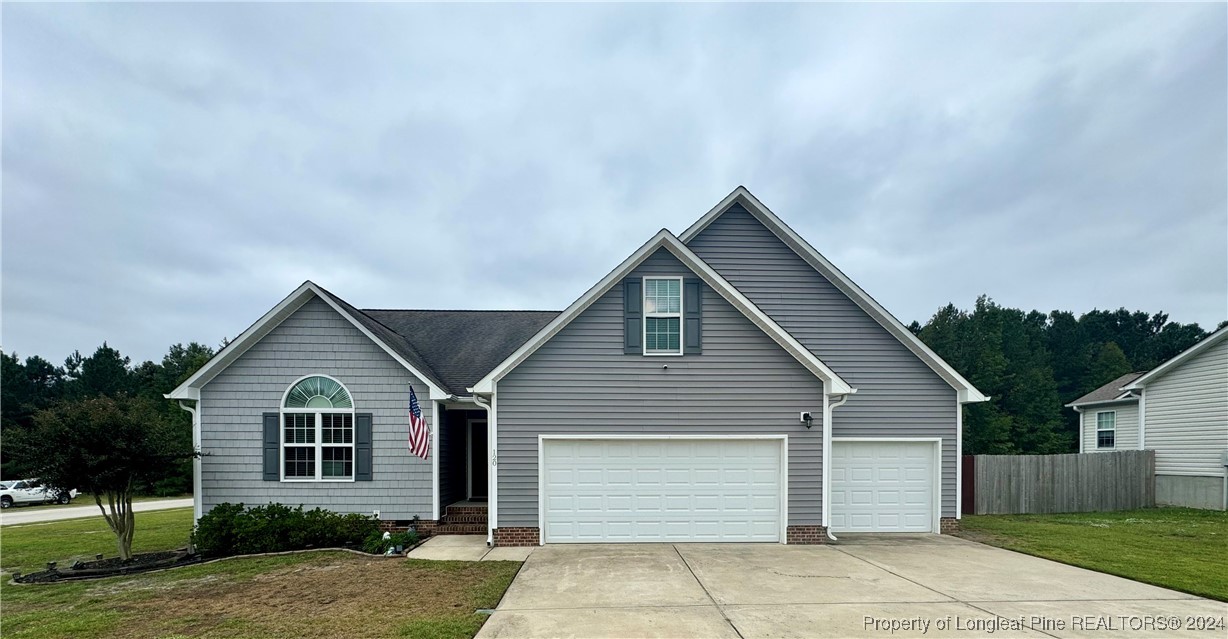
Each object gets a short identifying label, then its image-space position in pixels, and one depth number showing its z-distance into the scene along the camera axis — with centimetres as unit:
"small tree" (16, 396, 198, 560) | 952
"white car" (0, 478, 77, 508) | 2473
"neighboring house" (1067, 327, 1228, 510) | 1596
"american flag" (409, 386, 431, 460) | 1062
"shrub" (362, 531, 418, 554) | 1009
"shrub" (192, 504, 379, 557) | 1025
